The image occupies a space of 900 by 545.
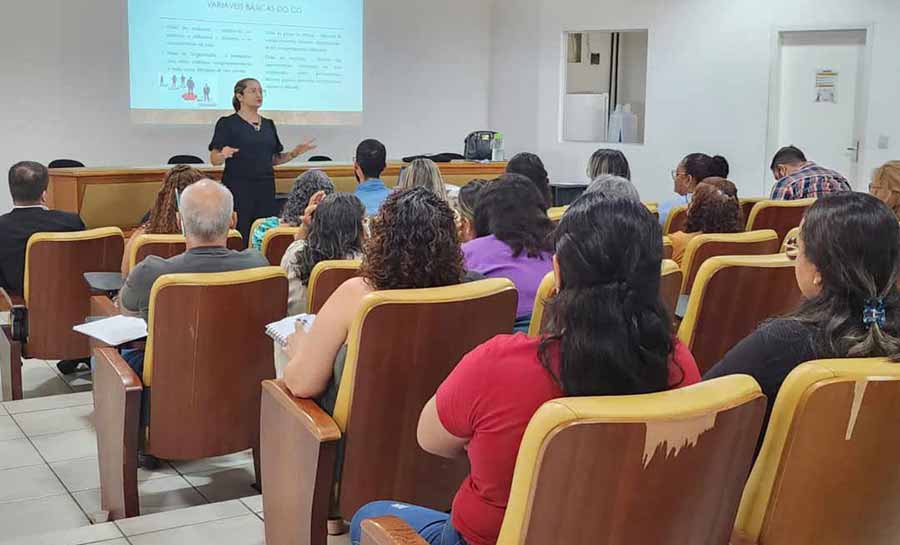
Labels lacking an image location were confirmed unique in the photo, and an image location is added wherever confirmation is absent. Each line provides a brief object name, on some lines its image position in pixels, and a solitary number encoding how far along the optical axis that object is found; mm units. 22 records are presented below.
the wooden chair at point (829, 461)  1572
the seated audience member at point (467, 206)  3715
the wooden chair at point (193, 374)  2832
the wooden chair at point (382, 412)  2189
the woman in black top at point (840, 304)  1839
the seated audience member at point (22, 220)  4547
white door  8508
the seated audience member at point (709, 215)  4031
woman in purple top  3113
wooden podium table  6668
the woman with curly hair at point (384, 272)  2334
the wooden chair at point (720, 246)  3619
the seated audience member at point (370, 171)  5391
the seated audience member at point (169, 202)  4105
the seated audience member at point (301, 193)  4637
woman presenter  6711
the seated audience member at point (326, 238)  3453
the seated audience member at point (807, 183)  5805
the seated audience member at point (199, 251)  3195
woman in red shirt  1538
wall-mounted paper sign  8633
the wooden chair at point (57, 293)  4195
